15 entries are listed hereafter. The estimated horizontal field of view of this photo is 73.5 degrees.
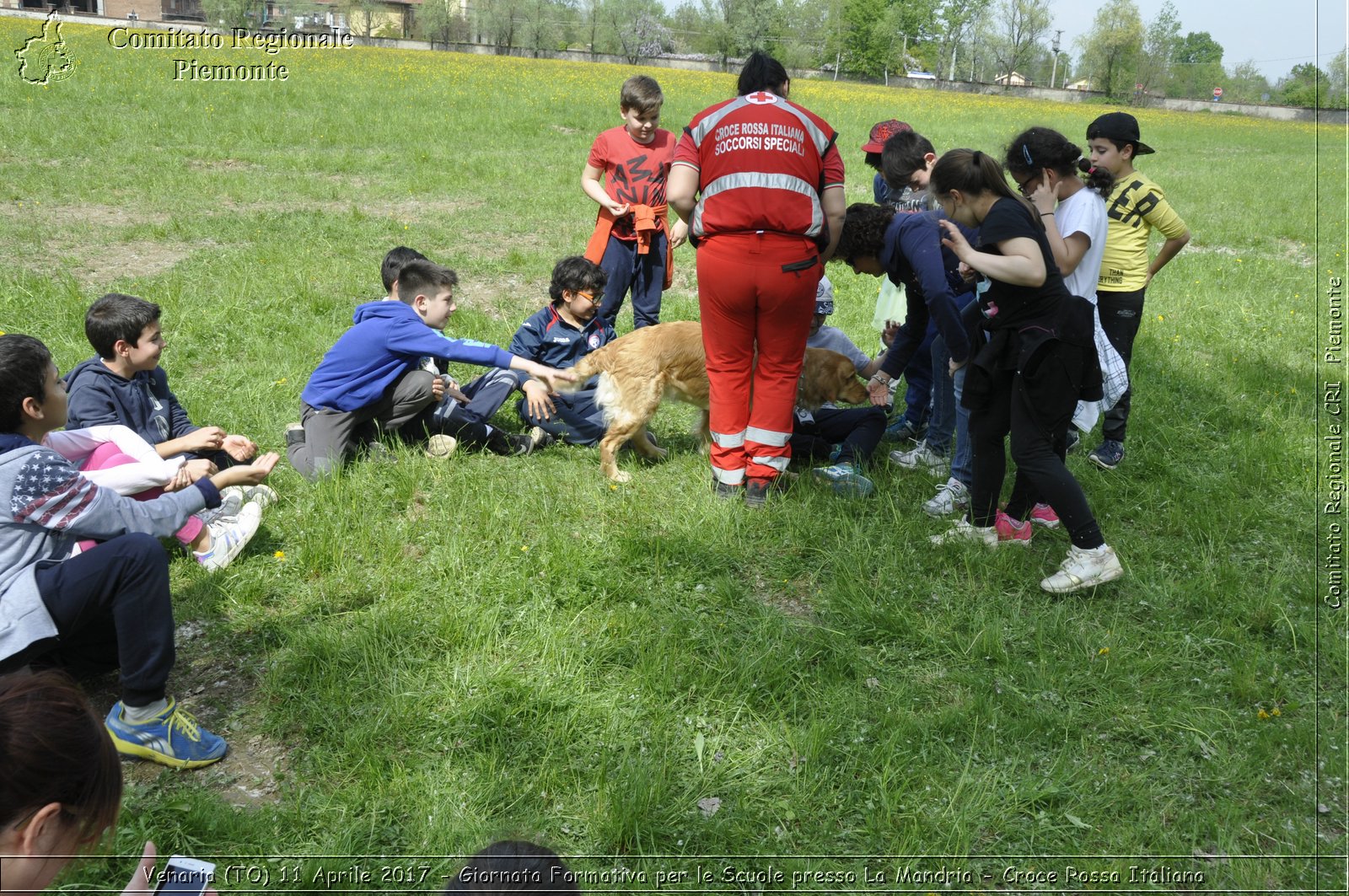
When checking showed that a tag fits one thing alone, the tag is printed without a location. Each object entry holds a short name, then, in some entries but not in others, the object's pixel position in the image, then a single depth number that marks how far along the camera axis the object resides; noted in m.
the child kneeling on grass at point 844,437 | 5.61
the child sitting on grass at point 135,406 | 4.36
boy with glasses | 6.31
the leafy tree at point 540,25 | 76.44
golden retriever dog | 5.83
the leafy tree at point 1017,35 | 57.41
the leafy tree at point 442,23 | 77.06
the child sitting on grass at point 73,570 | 3.01
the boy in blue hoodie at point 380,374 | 5.48
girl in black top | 4.28
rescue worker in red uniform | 4.88
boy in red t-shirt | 7.02
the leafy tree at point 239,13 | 48.28
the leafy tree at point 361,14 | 70.81
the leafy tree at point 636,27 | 78.25
